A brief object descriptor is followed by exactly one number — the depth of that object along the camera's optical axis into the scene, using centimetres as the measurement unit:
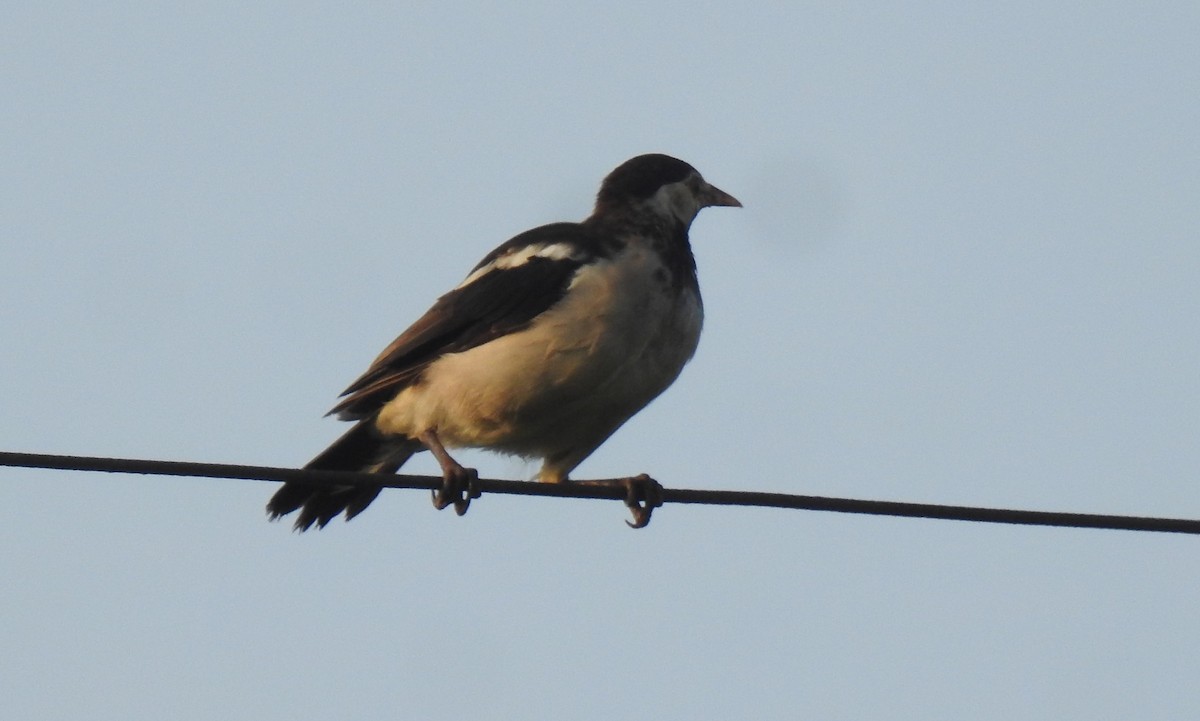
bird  1623
